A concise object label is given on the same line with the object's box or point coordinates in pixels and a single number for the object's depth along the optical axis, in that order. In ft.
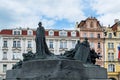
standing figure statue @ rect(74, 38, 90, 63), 33.47
